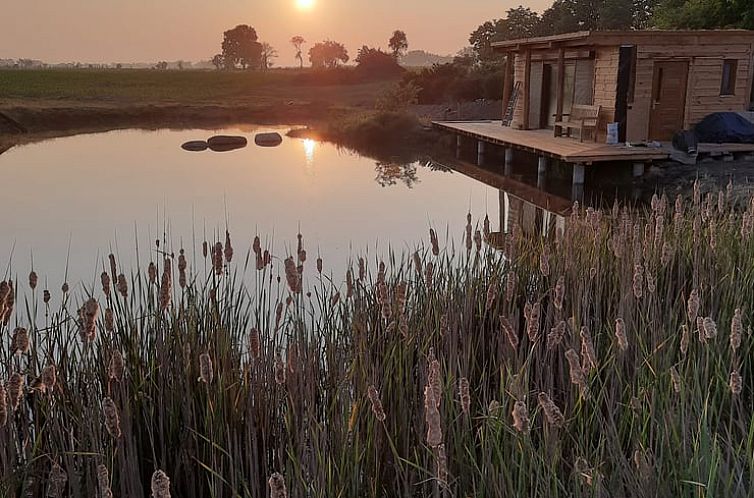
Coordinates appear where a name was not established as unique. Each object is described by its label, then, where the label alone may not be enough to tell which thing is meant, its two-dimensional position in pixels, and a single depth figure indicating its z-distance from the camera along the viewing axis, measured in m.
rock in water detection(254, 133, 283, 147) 22.33
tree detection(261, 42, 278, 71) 106.53
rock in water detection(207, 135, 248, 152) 21.58
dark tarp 14.23
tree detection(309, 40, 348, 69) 99.62
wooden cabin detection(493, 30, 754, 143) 14.30
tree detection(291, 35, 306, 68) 114.88
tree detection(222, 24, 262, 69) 106.69
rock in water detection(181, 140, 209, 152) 20.86
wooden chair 15.15
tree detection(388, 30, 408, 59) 75.38
